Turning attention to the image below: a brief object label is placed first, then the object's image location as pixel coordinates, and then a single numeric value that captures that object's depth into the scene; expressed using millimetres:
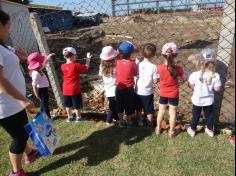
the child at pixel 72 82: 4586
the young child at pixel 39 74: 4477
